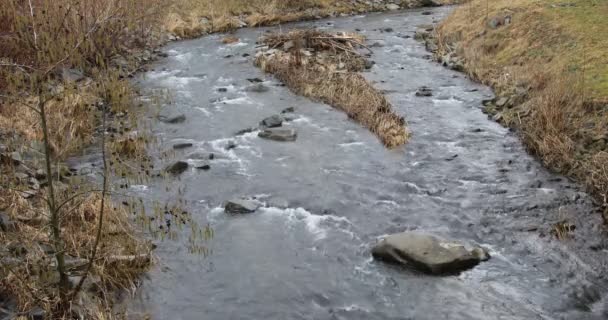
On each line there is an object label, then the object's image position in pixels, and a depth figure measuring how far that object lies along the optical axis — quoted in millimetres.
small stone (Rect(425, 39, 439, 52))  21900
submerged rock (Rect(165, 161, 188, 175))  12008
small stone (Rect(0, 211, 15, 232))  7978
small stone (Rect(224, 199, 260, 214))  10430
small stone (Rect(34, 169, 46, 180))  10453
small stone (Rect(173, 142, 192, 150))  13336
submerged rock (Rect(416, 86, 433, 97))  17031
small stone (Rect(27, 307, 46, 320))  6640
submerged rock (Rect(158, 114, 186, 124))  15141
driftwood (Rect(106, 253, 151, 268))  8047
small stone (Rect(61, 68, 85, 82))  15675
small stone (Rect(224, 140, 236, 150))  13554
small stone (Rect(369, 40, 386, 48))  22741
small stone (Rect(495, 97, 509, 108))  15074
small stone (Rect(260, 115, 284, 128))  14922
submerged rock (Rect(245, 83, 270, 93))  17919
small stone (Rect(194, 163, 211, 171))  12309
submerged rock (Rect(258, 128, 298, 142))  14039
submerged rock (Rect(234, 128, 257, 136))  14422
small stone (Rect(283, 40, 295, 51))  20698
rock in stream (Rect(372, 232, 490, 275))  8516
